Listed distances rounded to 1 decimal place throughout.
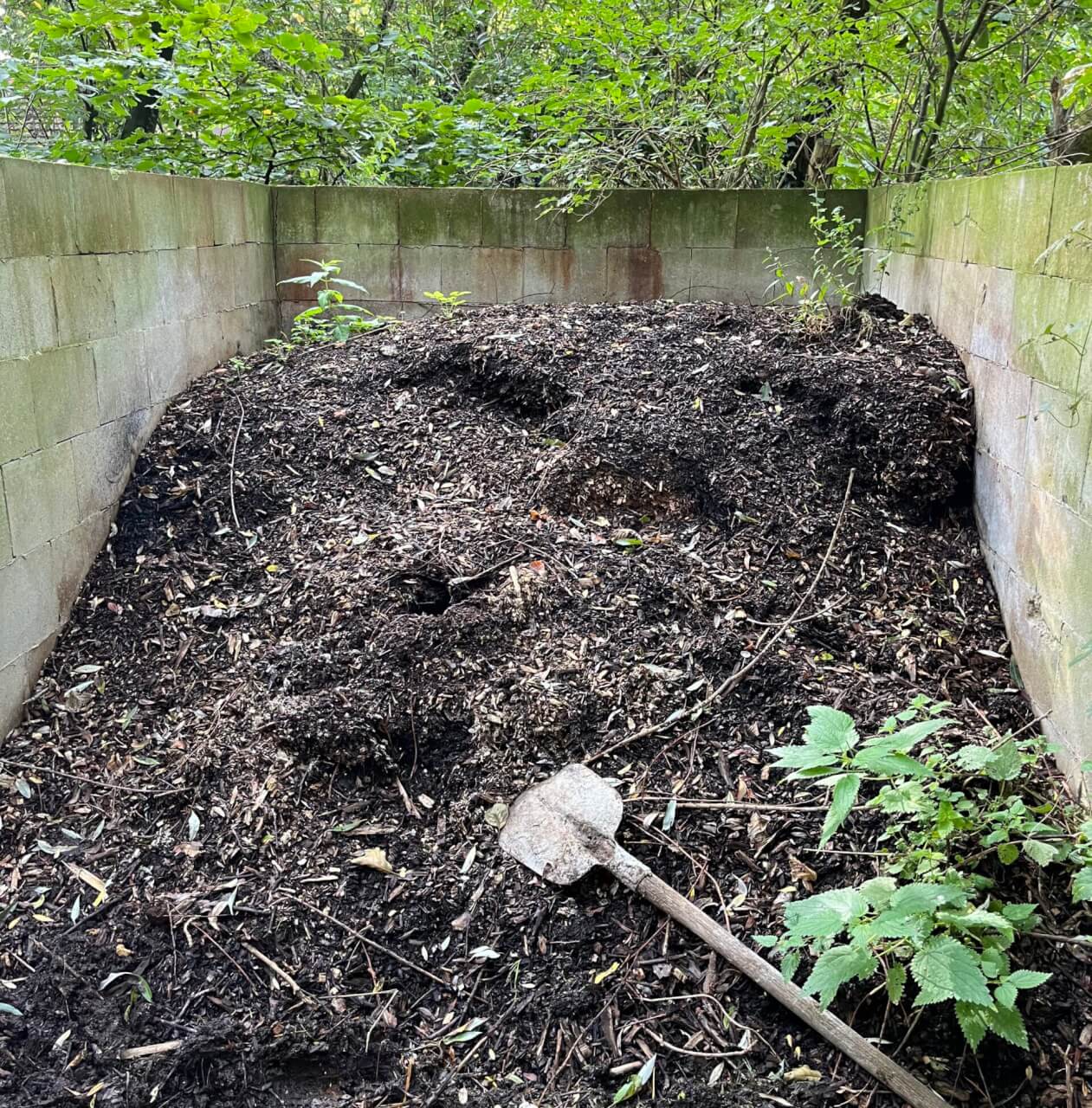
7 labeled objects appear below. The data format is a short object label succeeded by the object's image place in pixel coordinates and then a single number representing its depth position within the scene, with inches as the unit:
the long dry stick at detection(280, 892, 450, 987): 91.1
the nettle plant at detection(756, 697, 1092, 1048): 75.3
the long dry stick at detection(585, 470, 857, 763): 106.3
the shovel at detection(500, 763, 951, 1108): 79.2
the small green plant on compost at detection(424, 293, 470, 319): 195.8
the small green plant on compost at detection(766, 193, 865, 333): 173.3
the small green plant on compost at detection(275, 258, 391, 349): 193.9
